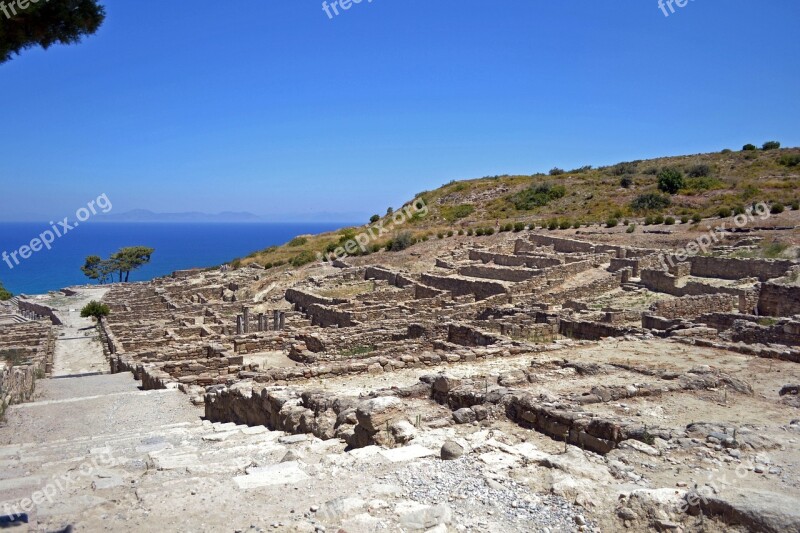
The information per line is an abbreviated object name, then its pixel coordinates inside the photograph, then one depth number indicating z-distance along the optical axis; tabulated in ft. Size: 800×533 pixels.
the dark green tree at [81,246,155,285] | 229.04
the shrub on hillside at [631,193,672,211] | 138.59
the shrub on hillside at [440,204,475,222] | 178.33
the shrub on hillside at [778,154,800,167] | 164.35
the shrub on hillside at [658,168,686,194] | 152.66
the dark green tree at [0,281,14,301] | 155.53
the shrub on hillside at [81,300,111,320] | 96.99
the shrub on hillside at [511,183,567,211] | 172.39
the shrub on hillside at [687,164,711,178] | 171.46
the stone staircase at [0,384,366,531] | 16.51
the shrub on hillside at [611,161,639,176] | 200.99
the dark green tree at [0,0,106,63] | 22.21
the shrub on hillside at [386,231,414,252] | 133.69
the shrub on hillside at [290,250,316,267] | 140.97
